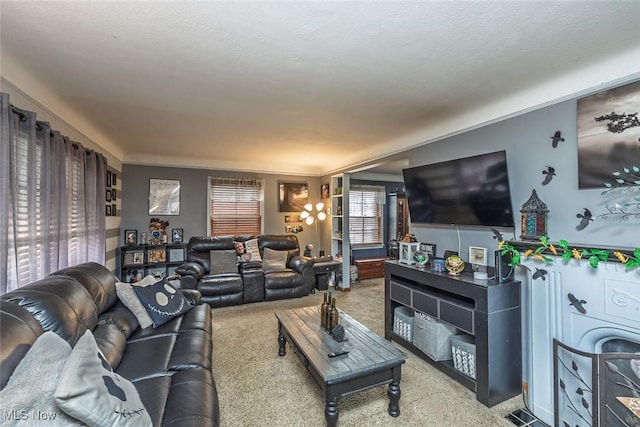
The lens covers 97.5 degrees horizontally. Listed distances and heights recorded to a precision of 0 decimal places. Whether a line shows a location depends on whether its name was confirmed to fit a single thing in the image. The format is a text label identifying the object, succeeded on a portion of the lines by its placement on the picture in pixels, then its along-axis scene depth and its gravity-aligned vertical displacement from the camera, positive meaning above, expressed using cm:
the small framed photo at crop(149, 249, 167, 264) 482 -70
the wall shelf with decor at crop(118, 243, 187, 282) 464 -76
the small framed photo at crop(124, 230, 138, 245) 487 -37
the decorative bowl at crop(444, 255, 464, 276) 254 -48
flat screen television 244 +21
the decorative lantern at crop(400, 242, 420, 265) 313 -44
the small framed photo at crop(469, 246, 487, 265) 268 -42
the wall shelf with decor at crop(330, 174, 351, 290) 532 -21
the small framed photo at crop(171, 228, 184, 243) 523 -37
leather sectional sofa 120 -82
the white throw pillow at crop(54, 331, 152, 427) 89 -62
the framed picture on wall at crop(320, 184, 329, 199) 609 +50
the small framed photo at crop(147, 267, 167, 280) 485 -97
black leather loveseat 427 -96
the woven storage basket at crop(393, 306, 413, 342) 292 -116
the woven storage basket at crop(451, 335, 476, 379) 228 -118
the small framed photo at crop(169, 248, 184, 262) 498 -70
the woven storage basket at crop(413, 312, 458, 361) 254 -115
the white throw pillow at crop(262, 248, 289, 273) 493 -82
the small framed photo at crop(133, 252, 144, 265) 471 -71
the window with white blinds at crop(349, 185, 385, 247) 675 -1
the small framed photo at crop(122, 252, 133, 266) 462 -71
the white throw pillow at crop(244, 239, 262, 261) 511 -63
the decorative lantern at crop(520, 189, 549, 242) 222 -5
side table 522 -108
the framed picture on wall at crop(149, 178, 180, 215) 511 +36
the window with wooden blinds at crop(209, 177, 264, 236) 557 +18
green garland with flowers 159 -28
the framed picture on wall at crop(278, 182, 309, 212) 608 +40
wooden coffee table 174 -99
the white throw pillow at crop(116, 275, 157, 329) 234 -74
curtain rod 189 +72
